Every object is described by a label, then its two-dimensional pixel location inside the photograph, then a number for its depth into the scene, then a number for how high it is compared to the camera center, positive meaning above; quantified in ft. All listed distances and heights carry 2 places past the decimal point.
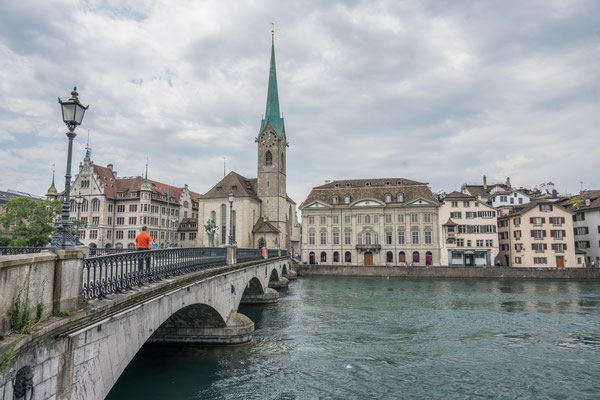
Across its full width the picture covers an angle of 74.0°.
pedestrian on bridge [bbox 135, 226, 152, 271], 40.40 +0.24
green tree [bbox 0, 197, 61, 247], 148.05 +9.55
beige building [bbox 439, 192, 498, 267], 191.83 +4.39
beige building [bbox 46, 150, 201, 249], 220.43 +21.10
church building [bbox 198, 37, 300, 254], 215.43 +25.47
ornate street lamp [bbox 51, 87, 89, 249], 23.21 +5.23
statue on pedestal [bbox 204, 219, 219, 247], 103.71 +3.79
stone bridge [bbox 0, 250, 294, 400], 18.51 -5.76
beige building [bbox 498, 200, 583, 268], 186.50 +1.89
